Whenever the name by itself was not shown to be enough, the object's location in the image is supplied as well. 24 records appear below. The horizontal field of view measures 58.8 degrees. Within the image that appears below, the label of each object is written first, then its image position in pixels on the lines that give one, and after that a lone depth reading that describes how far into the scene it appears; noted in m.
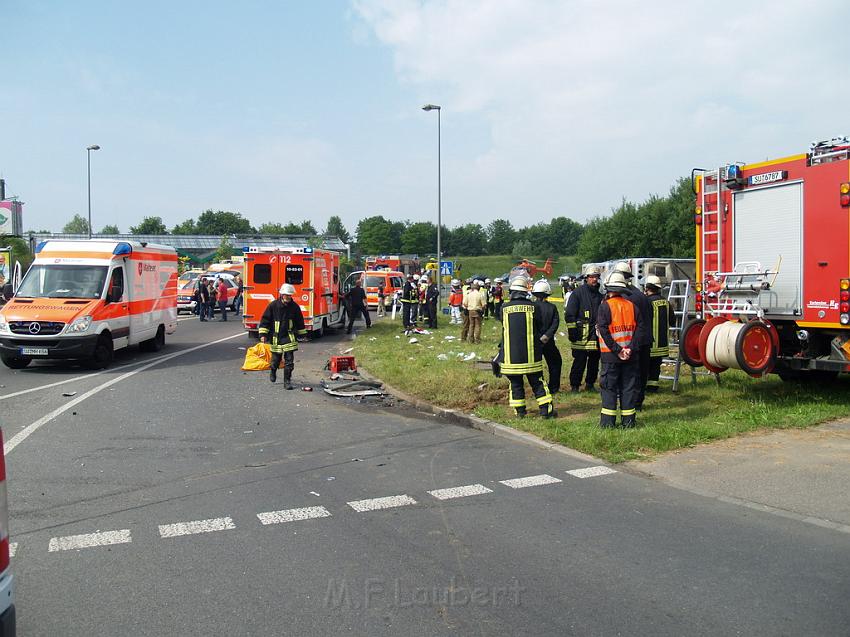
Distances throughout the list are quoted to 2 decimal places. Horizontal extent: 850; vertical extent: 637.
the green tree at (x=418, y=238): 155.38
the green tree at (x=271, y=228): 149.62
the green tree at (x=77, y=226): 136.38
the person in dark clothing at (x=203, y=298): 28.84
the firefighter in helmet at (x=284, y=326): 12.51
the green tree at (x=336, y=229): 173.07
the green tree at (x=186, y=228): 143.88
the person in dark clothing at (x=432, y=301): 23.95
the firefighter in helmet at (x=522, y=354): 9.27
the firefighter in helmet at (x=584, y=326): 10.94
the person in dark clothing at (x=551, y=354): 10.92
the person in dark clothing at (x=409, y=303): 23.25
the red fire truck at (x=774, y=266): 8.80
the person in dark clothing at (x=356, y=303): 23.92
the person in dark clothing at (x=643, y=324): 8.96
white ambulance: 14.12
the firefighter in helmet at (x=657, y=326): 10.83
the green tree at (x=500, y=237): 158.38
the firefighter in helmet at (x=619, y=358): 8.51
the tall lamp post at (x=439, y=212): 31.66
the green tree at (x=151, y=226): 137.12
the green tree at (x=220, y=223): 146.50
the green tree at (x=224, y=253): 68.25
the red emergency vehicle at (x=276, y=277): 20.42
